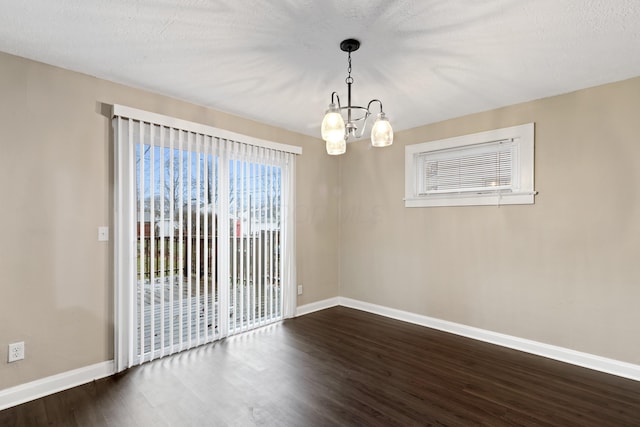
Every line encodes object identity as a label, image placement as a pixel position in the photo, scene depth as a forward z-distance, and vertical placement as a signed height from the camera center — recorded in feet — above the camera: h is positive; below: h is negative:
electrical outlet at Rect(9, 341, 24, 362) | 7.51 -3.35
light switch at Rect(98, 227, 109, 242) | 8.90 -0.68
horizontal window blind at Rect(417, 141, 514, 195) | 11.26 +1.57
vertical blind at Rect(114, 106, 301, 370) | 9.28 -0.83
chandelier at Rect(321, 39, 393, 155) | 6.57 +1.77
